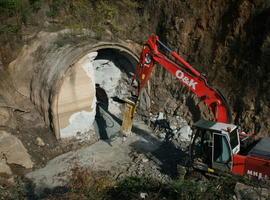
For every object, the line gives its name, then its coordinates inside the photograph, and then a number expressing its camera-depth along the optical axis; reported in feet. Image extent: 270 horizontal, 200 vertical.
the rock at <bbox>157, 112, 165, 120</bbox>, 54.49
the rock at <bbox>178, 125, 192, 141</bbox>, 50.47
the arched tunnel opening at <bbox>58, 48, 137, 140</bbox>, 50.42
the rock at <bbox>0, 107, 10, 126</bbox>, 46.92
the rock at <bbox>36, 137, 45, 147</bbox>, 48.42
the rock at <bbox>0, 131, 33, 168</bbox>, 45.23
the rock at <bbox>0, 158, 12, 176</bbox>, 43.85
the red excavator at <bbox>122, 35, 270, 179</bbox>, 35.96
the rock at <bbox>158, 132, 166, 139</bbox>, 52.12
